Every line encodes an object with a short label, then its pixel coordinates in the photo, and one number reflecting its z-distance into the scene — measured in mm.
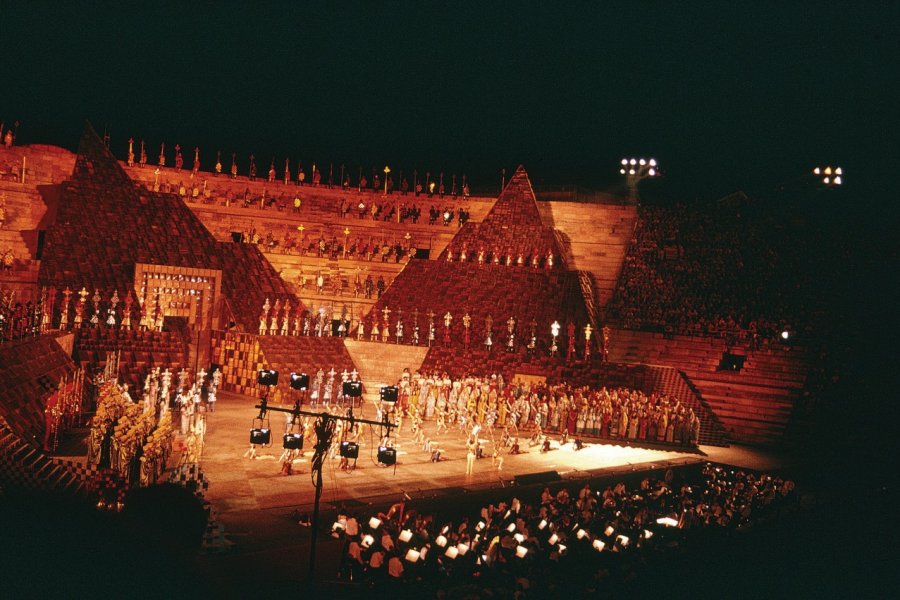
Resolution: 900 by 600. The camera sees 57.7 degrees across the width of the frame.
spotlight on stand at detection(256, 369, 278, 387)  13336
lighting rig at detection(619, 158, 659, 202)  37531
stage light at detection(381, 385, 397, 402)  14510
